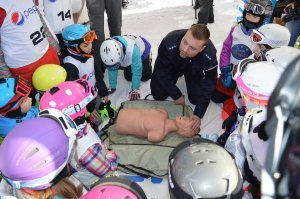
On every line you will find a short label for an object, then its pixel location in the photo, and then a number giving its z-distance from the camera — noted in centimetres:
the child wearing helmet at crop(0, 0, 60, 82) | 263
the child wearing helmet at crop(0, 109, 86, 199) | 170
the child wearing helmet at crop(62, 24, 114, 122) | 305
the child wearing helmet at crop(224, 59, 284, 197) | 196
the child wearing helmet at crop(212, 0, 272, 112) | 335
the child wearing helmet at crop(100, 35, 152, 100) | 333
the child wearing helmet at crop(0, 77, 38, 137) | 246
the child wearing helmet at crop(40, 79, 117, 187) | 229
